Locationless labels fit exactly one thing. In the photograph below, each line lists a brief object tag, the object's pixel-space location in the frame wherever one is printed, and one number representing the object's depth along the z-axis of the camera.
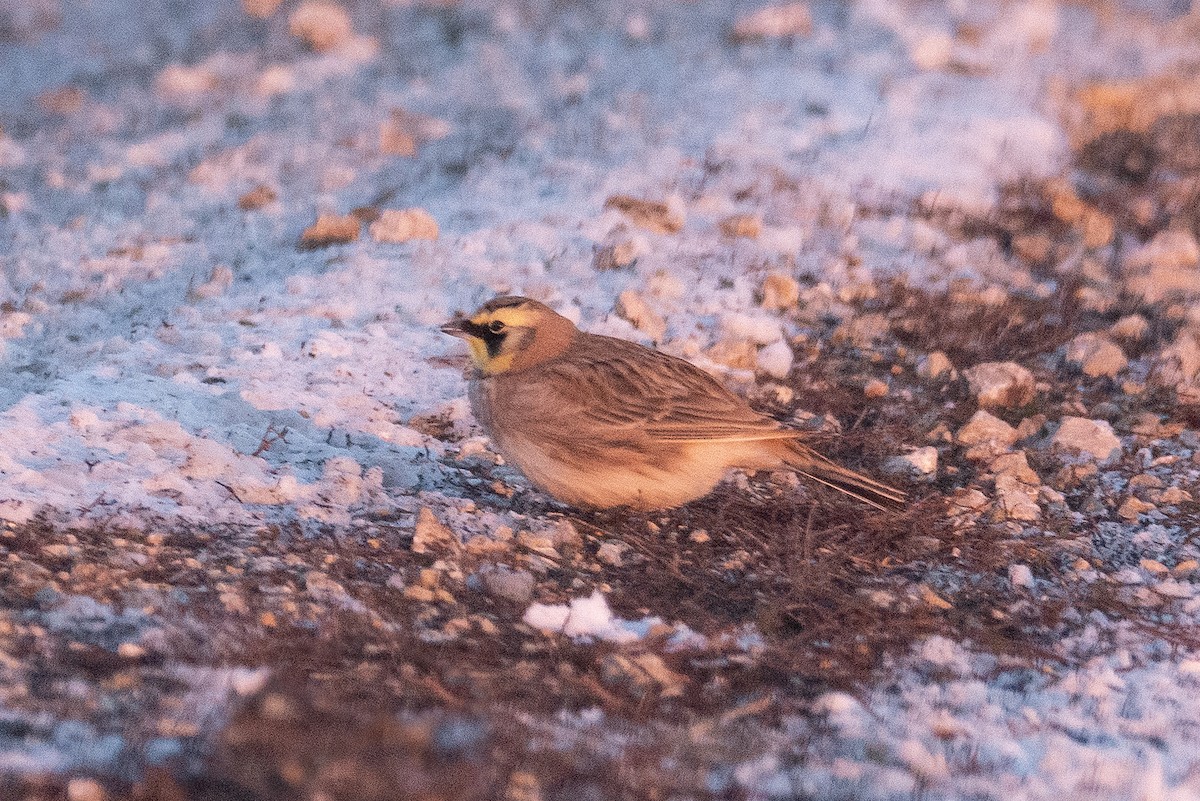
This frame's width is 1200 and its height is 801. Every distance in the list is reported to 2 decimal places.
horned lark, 10.55
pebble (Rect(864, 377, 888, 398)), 13.23
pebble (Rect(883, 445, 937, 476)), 11.91
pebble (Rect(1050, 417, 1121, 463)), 12.32
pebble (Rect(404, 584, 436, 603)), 9.08
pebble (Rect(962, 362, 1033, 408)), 13.15
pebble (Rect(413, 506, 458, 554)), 9.76
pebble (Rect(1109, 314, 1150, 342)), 14.58
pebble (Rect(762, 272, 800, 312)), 14.51
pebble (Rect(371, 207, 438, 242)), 15.18
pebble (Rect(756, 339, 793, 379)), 13.30
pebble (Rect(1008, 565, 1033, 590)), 10.13
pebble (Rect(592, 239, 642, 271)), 14.86
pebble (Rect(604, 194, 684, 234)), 15.83
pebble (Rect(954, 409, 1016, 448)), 12.43
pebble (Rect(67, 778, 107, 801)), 6.29
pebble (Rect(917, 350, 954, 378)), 13.59
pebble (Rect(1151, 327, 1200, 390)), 13.70
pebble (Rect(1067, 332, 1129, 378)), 13.88
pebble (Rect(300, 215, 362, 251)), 15.36
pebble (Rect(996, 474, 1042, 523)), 11.16
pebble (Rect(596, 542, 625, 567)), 10.14
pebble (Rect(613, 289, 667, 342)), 13.69
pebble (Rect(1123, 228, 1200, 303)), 15.48
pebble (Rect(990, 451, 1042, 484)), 11.82
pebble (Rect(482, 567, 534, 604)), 9.22
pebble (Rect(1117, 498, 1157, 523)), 11.32
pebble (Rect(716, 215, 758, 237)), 15.82
